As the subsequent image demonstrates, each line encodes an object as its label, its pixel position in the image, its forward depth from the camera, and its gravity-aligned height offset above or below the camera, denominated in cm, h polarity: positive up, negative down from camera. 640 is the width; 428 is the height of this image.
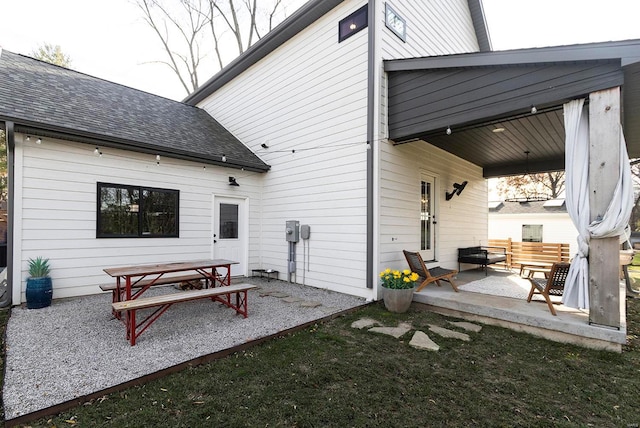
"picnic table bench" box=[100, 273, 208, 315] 424 -96
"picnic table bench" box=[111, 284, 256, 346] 326 -95
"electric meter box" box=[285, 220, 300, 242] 656 -23
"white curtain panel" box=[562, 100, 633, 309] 335 +29
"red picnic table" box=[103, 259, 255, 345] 333 -93
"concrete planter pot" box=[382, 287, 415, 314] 470 -121
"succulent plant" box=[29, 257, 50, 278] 465 -75
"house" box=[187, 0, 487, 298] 539 +138
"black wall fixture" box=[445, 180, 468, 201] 741 +76
